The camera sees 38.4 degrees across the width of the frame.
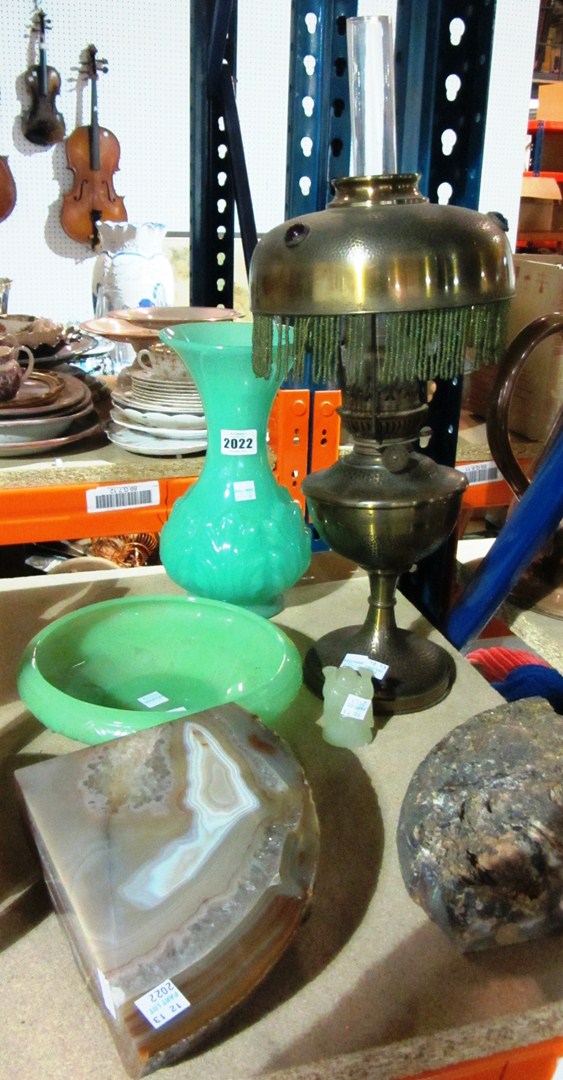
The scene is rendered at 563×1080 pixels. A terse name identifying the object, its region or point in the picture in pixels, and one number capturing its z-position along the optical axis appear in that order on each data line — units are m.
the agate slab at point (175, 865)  0.35
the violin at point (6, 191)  2.47
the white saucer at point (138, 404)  1.36
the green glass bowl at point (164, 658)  0.55
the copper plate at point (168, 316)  1.26
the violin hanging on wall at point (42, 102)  2.40
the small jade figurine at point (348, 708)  0.57
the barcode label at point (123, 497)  1.37
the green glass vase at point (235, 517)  0.68
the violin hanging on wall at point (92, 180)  2.50
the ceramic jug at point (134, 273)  1.78
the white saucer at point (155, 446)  1.37
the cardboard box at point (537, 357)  1.08
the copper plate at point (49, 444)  1.34
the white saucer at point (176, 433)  1.37
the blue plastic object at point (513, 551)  0.67
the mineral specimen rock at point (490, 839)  0.40
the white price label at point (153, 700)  0.59
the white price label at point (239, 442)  0.69
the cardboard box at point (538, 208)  2.89
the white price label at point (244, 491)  0.70
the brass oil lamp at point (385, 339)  0.47
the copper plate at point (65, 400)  1.33
